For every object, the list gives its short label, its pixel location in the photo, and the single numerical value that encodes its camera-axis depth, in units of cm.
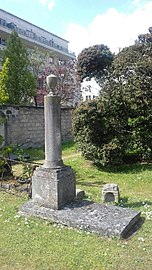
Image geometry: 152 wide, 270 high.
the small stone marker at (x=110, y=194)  650
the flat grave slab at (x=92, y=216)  462
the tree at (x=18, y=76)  2050
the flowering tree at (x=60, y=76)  2695
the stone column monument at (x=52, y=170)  547
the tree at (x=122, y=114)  1072
